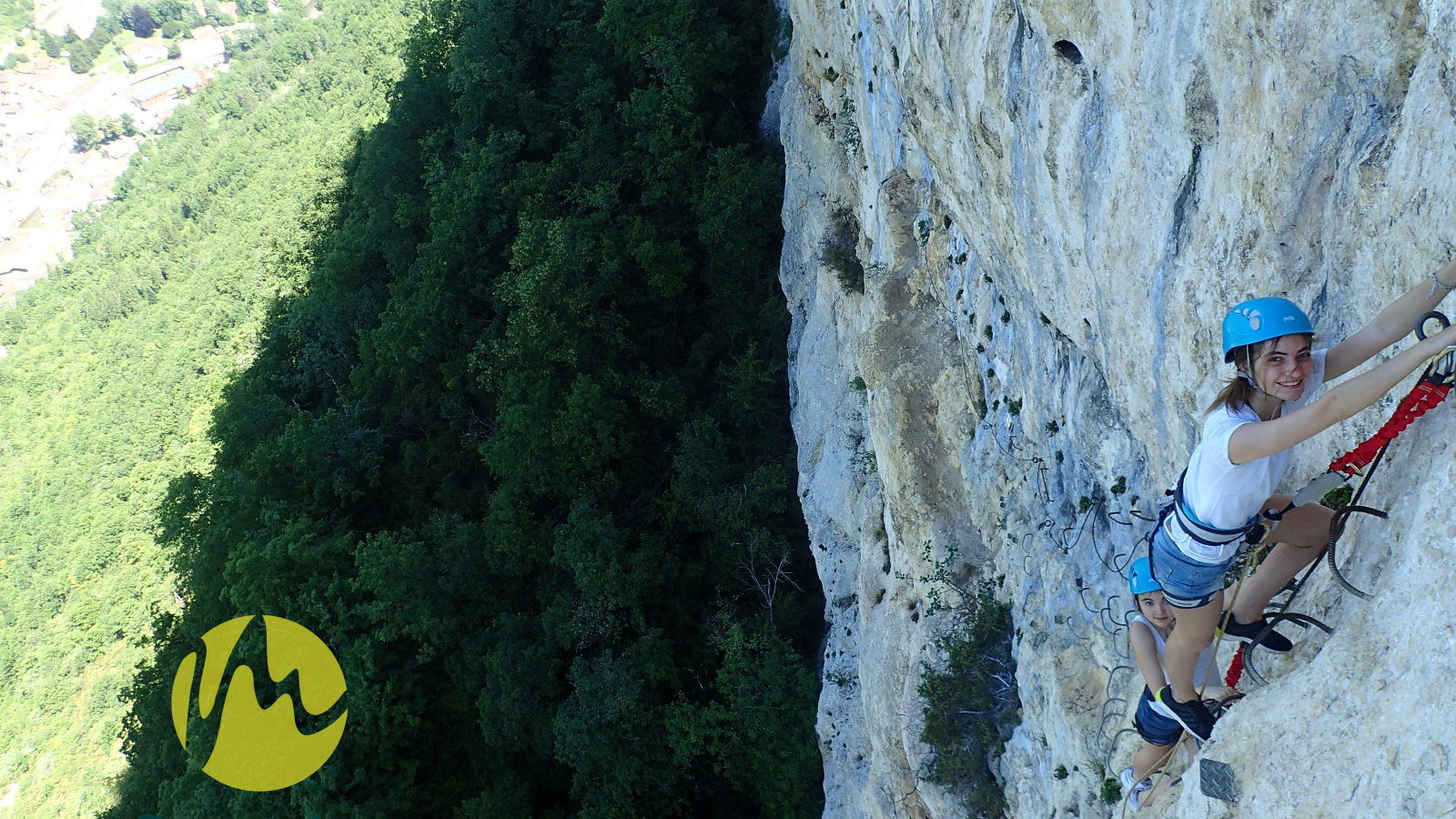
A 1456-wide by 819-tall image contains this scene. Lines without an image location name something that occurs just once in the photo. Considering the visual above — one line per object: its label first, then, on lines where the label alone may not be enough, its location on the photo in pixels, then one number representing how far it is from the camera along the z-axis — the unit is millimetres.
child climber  5551
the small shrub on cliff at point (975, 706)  10617
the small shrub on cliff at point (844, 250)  17134
